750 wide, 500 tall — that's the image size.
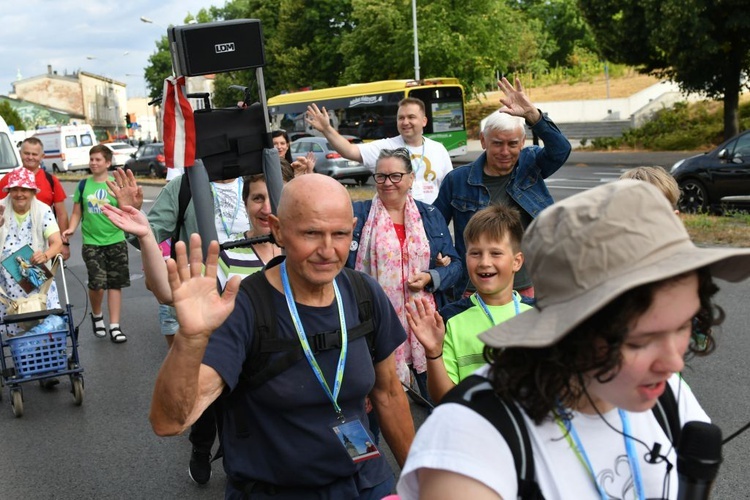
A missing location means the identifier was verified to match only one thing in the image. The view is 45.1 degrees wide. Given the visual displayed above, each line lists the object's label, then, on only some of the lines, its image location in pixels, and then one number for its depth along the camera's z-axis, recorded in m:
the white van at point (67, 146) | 49.69
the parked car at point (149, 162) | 40.78
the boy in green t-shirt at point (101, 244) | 9.05
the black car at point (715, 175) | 15.34
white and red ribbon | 4.64
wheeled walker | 6.80
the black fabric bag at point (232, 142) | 4.84
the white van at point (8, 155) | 11.25
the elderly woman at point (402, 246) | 5.34
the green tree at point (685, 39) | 26.33
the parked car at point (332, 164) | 27.05
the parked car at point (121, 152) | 50.99
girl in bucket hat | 1.54
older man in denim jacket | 5.30
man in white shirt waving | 6.54
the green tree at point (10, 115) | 69.56
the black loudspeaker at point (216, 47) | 4.79
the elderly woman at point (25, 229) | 7.45
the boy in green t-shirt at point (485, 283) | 3.65
